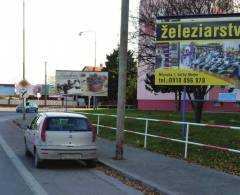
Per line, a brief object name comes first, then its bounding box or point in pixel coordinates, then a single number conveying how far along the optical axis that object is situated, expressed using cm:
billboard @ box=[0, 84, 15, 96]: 12694
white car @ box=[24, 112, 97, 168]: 1304
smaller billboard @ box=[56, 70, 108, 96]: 5120
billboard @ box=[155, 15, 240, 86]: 1653
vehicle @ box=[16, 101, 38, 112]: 6915
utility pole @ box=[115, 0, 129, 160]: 1484
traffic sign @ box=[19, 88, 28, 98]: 4084
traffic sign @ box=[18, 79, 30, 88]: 4072
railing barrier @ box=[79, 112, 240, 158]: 1390
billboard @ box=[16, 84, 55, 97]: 12694
